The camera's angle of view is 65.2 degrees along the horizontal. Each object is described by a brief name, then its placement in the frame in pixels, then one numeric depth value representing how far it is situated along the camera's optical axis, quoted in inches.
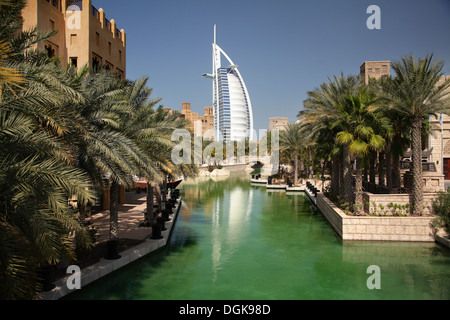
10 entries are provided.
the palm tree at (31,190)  209.8
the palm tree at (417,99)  545.0
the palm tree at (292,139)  1481.3
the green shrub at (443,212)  519.1
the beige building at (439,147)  1198.1
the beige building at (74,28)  593.3
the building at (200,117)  6067.9
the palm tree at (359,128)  581.3
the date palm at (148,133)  457.4
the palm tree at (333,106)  681.0
